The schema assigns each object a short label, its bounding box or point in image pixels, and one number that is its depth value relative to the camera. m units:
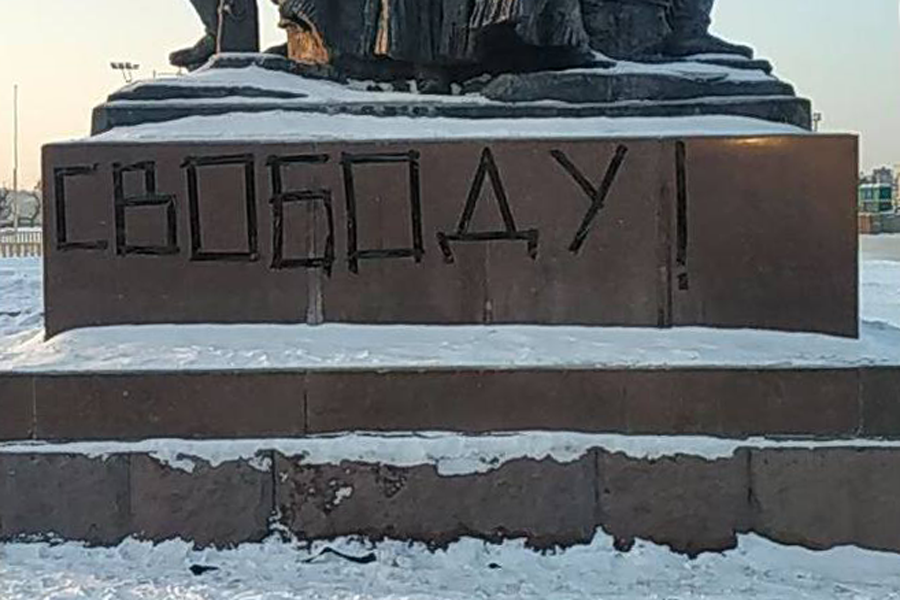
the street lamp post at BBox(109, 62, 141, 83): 25.98
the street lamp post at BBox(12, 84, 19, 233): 43.66
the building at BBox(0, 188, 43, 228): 52.88
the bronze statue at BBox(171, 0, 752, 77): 5.85
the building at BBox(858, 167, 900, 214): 47.38
